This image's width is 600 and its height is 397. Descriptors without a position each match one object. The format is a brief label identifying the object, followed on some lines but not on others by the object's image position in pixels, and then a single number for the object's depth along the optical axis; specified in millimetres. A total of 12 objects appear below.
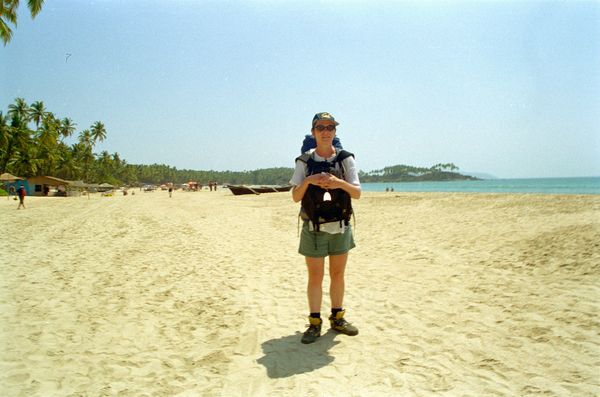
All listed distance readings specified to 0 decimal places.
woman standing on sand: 3078
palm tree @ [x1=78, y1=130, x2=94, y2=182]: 80125
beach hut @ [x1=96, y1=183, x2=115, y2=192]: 84500
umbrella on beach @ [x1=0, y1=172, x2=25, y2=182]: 41850
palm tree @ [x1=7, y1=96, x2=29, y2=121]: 57031
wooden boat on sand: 45316
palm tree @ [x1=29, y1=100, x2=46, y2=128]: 61394
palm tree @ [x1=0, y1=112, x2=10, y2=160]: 47094
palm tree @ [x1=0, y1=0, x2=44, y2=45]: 17094
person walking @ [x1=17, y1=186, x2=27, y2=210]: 22500
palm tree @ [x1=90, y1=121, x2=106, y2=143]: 84000
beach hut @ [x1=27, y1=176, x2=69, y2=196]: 53094
